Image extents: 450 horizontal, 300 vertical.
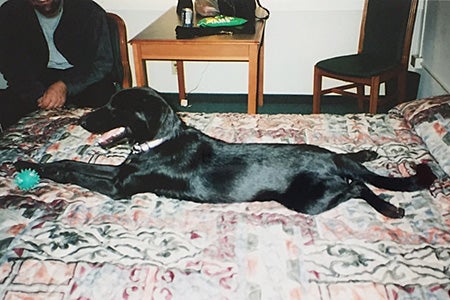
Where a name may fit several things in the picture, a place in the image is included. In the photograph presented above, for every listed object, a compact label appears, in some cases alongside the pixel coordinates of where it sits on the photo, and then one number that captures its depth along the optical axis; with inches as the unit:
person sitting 95.4
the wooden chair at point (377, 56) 106.0
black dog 51.9
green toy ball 54.7
